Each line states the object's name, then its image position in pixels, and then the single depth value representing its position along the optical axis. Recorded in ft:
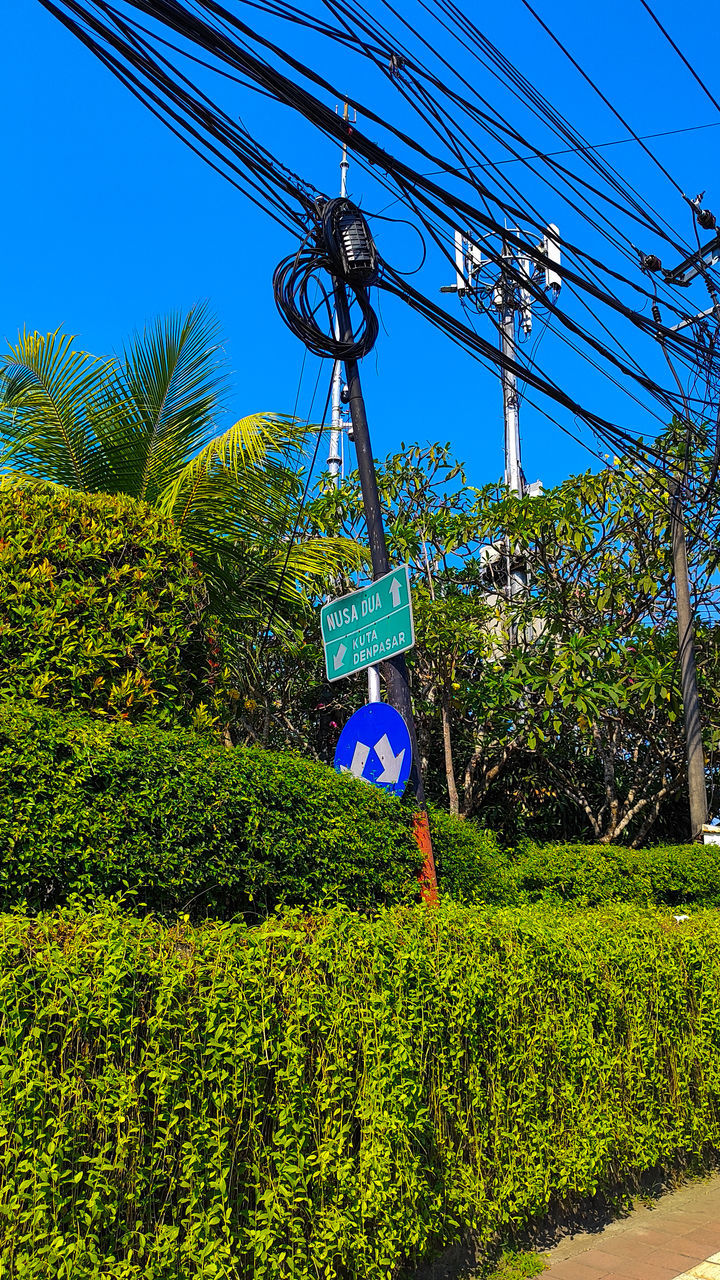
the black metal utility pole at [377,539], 20.29
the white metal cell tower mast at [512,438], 70.03
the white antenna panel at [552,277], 60.41
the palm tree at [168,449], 25.75
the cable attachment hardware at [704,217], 32.48
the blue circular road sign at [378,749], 18.97
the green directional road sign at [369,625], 18.78
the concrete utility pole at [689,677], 39.88
